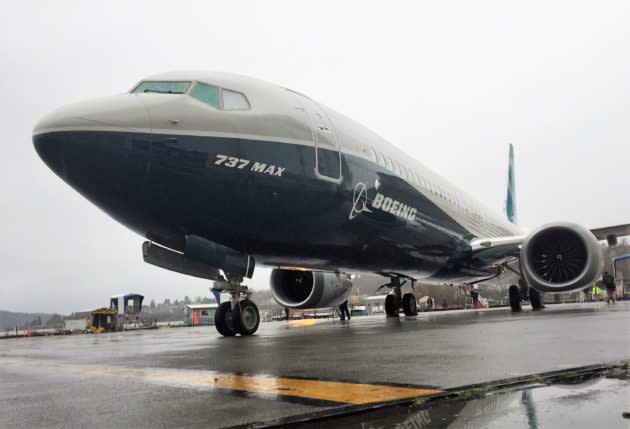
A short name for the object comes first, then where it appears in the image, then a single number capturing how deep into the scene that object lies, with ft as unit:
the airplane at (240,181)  23.24
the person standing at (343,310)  60.49
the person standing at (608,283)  73.99
